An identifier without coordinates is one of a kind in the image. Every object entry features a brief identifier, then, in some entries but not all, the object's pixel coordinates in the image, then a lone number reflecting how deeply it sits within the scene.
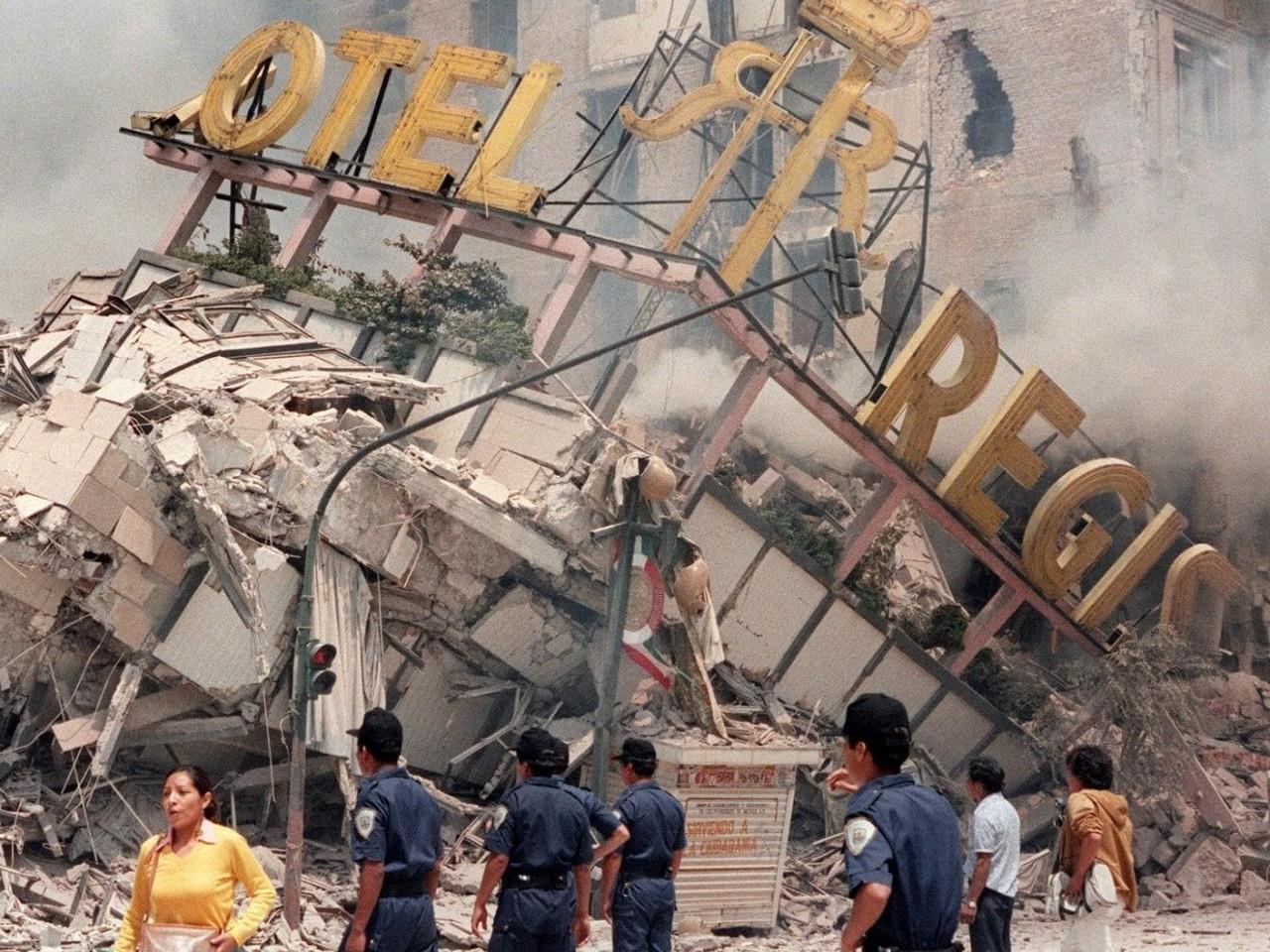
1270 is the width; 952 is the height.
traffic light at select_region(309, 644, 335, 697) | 14.53
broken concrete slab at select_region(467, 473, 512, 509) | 18.70
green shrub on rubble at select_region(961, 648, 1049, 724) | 24.66
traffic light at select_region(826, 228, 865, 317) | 15.12
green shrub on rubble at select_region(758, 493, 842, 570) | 23.03
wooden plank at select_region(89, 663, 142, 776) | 17.02
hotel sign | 24.34
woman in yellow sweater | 7.23
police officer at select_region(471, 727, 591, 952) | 8.85
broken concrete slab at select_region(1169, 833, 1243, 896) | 22.22
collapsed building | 17.33
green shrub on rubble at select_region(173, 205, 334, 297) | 23.75
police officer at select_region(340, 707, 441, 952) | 8.19
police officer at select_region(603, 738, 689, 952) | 10.46
